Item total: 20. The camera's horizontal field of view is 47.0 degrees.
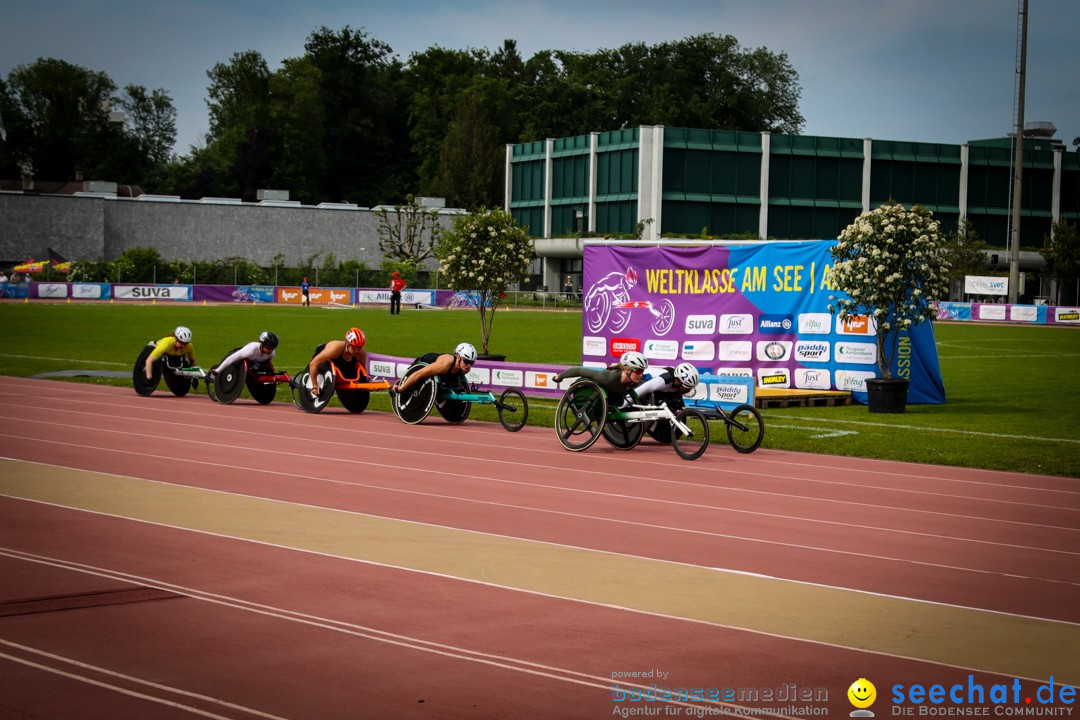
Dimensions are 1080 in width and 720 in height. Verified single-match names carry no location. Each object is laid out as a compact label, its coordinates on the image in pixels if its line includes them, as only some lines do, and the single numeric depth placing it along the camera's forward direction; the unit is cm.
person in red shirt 5622
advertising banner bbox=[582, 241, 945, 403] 2275
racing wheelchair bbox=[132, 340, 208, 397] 2218
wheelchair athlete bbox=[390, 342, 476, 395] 1897
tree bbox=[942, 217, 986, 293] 7631
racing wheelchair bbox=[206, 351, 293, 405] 2097
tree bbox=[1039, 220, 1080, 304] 7975
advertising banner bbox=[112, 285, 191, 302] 6888
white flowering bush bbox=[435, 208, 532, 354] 2948
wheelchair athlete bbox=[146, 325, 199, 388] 2209
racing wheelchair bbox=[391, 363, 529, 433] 1883
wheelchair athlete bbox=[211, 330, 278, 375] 2085
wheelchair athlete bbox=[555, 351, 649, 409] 1630
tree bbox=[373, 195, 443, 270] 8600
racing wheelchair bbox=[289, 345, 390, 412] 2011
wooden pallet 2181
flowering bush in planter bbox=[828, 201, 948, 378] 2080
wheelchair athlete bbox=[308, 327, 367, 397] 2003
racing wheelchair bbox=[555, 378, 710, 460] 1570
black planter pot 2112
